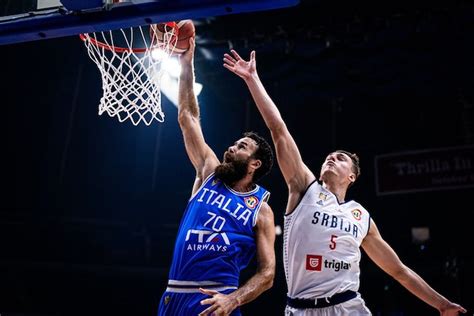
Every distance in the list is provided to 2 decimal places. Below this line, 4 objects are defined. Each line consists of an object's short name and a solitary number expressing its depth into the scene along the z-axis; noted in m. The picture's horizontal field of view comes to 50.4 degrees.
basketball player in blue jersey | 2.73
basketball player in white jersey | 3.16
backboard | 2.78
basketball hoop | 3.58
